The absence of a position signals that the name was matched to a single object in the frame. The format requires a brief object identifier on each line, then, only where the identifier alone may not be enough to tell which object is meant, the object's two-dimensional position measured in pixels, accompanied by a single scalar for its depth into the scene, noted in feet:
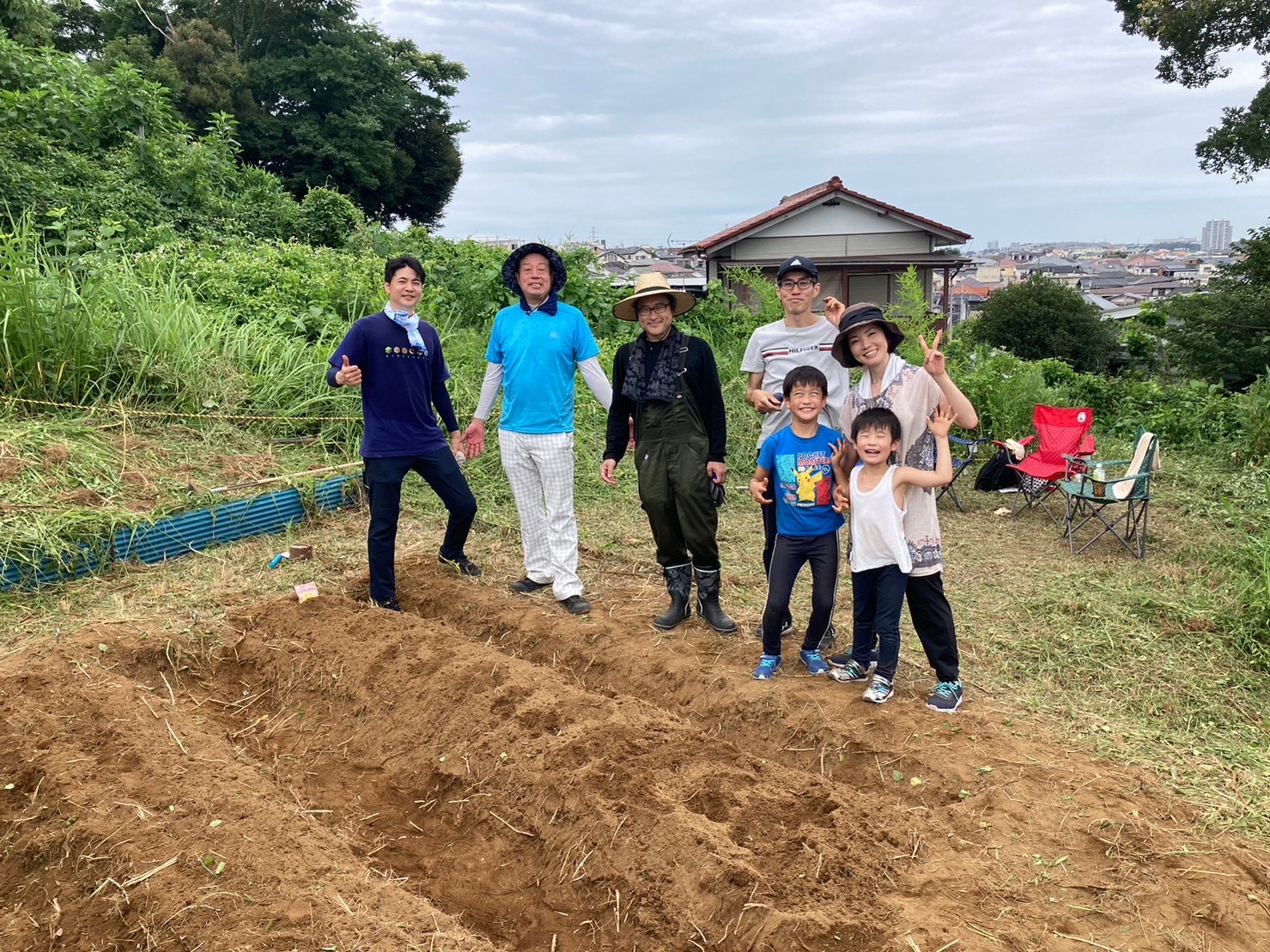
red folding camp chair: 22.33
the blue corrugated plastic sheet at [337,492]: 20.74
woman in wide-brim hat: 11.10
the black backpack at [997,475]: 24.12
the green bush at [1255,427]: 25.70
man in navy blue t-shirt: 14.62
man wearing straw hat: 13.75
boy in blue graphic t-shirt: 11.89
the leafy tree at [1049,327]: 73.10
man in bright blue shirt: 14.80
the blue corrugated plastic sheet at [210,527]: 17.28
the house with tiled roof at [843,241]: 66.13
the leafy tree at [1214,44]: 42.45
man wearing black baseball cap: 12.84
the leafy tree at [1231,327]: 38.52
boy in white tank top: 10.98
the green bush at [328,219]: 50.01
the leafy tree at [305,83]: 84.53
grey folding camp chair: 19.04
